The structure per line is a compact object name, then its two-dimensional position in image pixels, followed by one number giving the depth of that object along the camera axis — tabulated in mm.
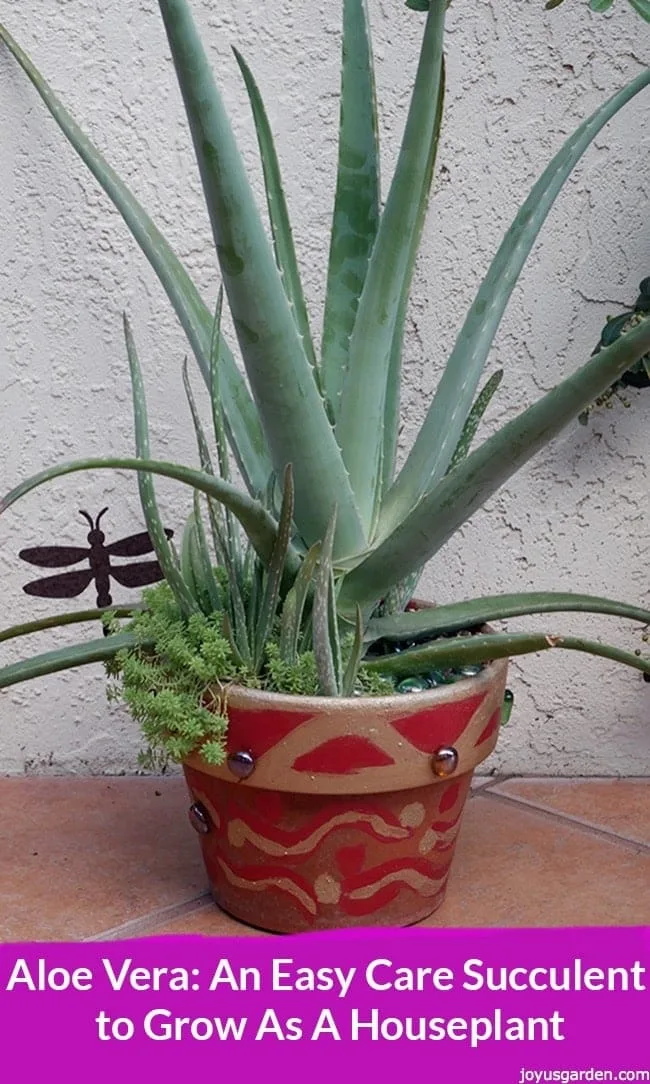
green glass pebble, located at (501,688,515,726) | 1233
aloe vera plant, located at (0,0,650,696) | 897
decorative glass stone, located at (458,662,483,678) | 1093
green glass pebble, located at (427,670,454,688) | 1082
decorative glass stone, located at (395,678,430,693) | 1051
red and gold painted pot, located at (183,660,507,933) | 970
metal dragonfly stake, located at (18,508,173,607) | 1403
